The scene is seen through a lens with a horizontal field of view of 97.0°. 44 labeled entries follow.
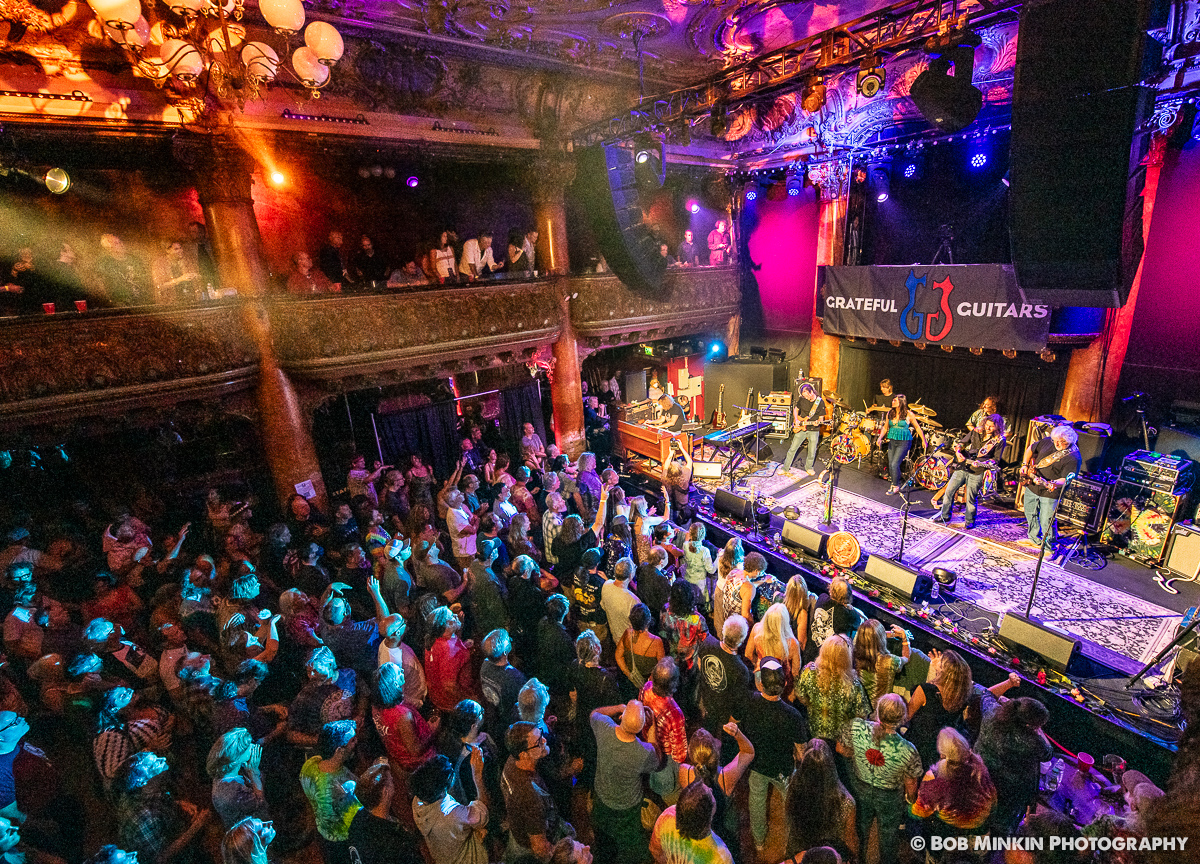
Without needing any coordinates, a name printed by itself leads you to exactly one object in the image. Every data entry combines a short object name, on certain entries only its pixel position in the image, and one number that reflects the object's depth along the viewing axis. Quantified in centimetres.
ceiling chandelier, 343
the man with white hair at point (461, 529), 580
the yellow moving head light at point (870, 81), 501
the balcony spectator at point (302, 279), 806
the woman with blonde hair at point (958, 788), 271
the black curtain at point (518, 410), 1152
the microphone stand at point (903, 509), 677
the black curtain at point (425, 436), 1017
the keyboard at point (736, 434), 1009
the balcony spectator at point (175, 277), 687
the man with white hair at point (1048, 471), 664
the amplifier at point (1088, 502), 689
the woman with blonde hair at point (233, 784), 286
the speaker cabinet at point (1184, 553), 606
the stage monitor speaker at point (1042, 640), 445
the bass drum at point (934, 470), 816
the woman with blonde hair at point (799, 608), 434
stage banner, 827
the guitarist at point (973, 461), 763
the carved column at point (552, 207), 948
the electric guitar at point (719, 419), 1277
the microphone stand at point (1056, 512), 664
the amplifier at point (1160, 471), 629
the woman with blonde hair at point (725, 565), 474
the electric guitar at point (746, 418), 1117
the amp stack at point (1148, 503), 633
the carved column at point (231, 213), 686
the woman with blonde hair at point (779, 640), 388
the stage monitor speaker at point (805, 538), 644
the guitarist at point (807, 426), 975
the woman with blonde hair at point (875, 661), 362
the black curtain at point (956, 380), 931
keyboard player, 1201
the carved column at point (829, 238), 1107
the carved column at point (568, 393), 1027
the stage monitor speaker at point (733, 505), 741
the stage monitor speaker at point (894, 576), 562
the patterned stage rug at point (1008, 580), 537
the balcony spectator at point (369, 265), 958
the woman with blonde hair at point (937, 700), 327
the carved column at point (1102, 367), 800
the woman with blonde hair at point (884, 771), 291
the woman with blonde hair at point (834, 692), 333
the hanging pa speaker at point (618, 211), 885
